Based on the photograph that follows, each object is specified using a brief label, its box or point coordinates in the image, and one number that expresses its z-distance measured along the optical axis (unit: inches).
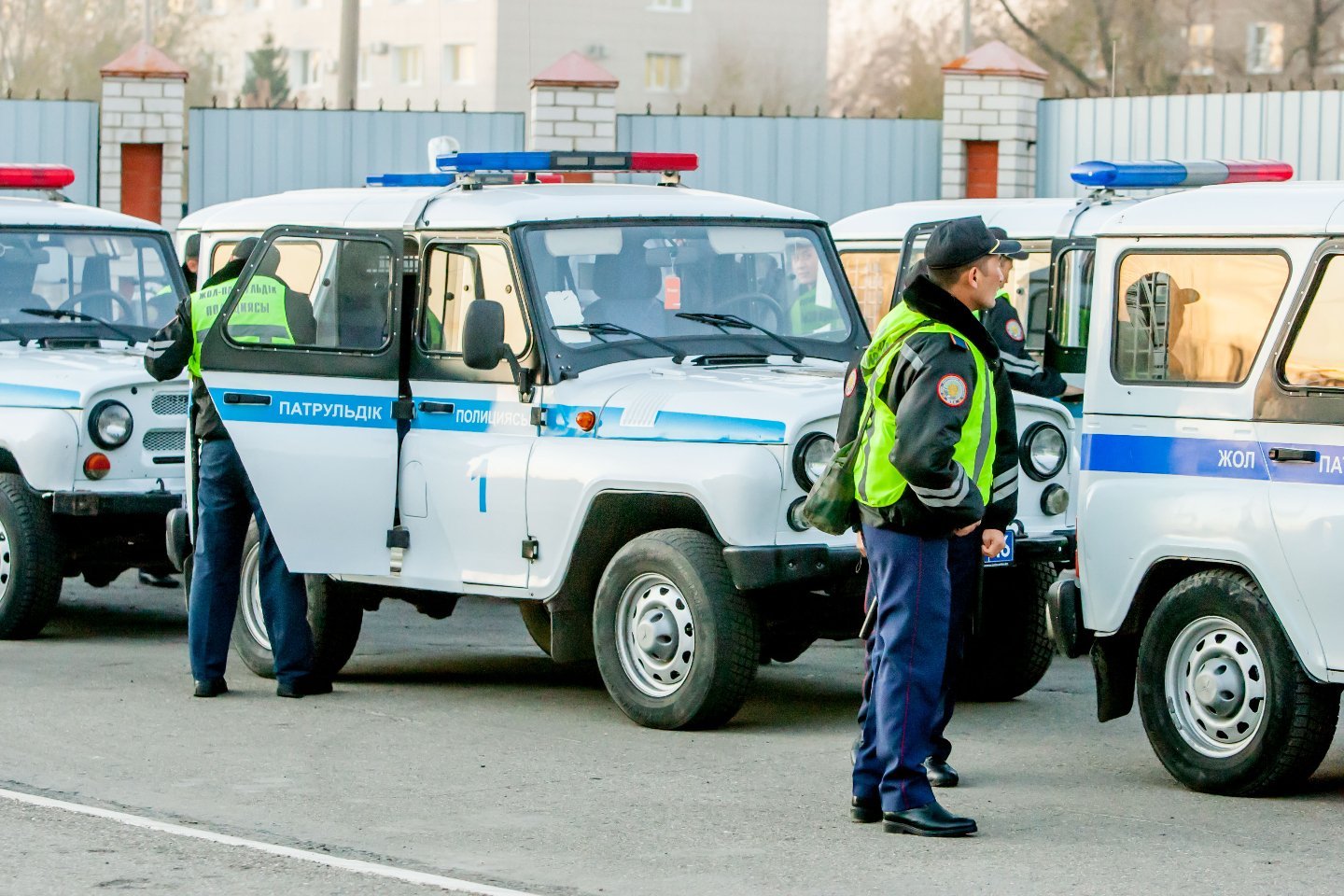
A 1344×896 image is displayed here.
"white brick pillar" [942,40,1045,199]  866.8
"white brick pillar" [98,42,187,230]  881.5
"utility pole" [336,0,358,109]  1090.7
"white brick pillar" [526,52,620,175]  875.4
